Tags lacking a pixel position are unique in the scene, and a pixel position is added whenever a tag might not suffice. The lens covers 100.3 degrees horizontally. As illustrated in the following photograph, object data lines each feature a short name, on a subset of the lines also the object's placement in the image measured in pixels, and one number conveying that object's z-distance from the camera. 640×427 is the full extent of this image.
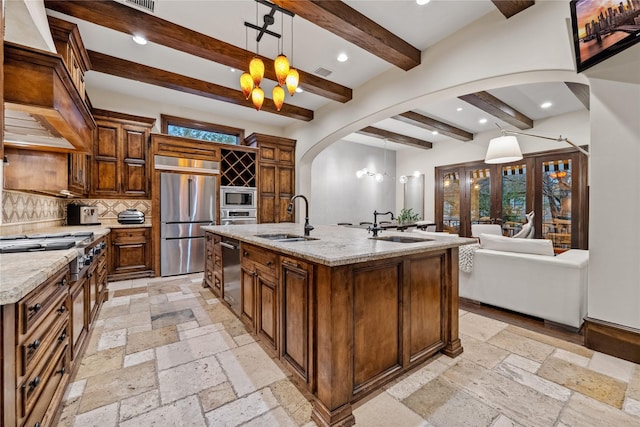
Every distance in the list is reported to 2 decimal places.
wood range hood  1.47
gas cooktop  1.56
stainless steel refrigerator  4.45
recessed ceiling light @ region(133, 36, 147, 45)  2.86
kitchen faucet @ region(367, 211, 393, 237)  2.37
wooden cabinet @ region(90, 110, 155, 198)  4.15
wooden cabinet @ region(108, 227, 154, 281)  4.18
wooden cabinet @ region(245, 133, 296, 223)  5.54
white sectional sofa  2.46
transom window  5.05
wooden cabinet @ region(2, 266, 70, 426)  0.94
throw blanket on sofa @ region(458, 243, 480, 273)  3.17
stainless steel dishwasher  2.65
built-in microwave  5.03
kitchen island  1.44
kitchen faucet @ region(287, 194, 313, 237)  2.46
